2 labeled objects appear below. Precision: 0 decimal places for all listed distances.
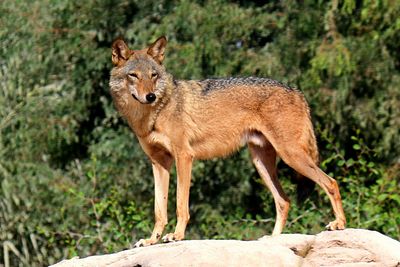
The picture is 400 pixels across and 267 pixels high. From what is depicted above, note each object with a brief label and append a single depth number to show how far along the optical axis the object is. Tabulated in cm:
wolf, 2061
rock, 1739
